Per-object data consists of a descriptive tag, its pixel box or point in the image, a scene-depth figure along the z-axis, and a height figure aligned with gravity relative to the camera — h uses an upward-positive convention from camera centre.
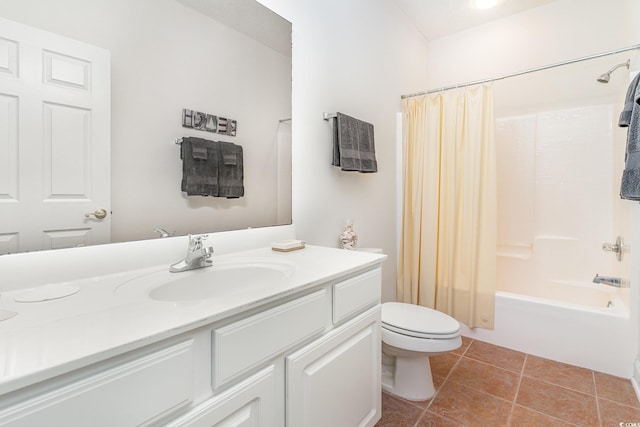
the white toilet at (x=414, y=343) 1.49 -0.65
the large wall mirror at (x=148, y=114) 0.83 +0.33
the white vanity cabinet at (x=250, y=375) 0.48 -0.36
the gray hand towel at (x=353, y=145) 1.75 +0.39
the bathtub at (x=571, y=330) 1.78 -0.75
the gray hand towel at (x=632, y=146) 1.37 +0.31
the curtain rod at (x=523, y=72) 1.73 +0.92
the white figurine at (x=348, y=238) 1.83 -0.17
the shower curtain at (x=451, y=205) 2.16 +0.04
